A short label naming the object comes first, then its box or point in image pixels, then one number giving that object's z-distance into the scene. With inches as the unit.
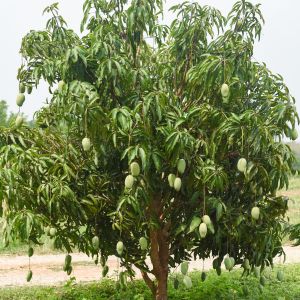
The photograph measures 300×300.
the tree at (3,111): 1186.0
